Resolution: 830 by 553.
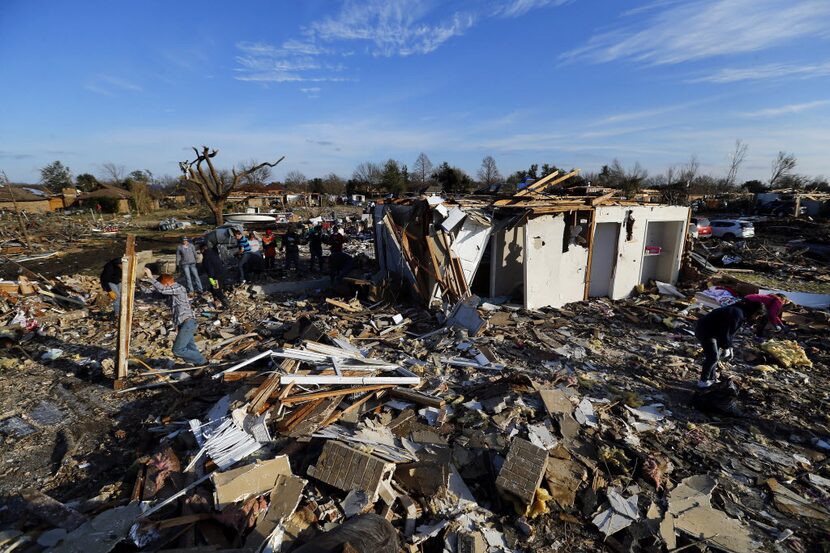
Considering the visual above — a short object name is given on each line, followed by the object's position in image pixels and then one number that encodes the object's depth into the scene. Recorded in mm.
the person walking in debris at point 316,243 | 12867
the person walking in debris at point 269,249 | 12516
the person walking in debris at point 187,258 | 9867
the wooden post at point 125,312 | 5648
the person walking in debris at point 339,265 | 11070
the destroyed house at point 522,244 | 9133
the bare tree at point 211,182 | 17375
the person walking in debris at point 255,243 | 12540
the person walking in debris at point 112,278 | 8836
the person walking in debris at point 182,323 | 6293
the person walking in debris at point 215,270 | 9516
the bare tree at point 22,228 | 18406
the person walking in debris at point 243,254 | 11508
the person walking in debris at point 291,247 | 12365
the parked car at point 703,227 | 19859
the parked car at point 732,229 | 20062
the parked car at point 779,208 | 27278
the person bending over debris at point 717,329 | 5371
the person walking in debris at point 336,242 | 11875
